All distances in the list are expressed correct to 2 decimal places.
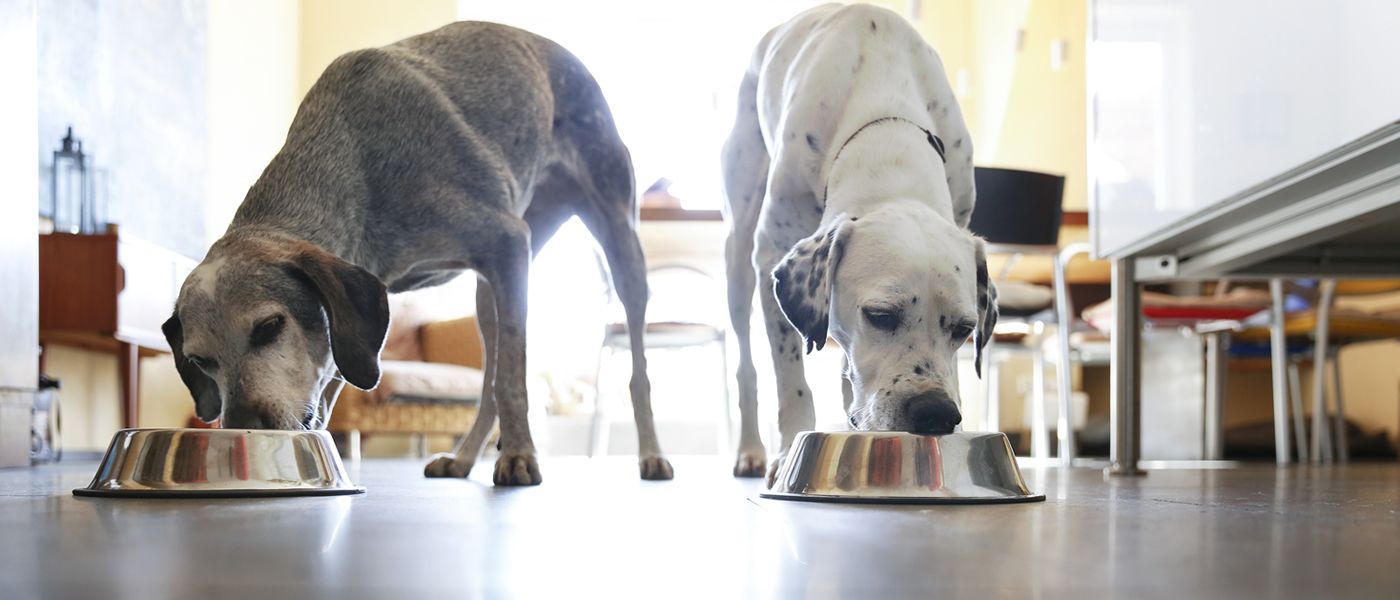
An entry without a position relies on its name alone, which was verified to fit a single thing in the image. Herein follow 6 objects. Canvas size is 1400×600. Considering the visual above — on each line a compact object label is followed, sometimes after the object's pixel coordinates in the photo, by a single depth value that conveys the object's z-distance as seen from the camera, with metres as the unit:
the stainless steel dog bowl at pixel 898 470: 1.93
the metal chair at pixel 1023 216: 5.17
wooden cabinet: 5.16
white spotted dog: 2.17
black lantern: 5.43
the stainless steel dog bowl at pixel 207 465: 2.06
